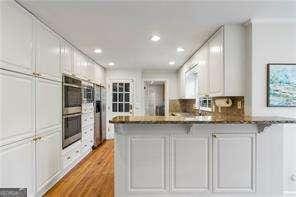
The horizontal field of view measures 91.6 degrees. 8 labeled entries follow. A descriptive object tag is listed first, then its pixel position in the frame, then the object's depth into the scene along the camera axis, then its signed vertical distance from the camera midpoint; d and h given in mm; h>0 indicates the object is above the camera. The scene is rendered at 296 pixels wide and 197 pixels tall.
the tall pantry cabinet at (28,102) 1397 -50
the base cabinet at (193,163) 1699 -778
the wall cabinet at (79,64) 2794 +684
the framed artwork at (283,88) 1814 +120
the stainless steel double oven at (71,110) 2410 -219
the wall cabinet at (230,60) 1939 +519
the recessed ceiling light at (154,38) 2276 +967
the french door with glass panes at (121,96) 4629 +49
